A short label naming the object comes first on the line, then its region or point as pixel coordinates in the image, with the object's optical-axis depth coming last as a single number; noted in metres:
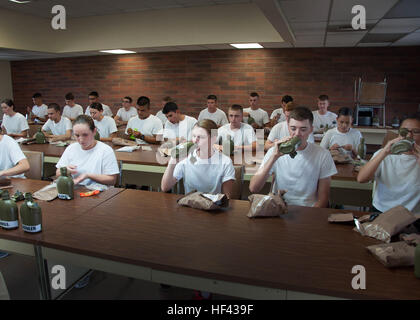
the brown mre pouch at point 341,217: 1.76
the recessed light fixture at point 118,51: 7.18
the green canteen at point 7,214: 1.74
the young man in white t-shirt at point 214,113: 6.08
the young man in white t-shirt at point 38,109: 7.83
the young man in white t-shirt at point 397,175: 2.13
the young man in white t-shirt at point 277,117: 6.27
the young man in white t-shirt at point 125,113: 7.26
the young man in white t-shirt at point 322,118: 5.66
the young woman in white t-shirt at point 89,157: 2.67
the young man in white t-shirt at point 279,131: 4.15
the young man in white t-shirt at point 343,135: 3.91
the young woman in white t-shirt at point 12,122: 5.42
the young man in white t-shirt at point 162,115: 6.72
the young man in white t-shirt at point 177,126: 4.72
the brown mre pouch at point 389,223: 1.54
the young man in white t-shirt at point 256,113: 6.46
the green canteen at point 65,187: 2.18
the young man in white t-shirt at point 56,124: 5.05
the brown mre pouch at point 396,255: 1.33
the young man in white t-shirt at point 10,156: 2.83
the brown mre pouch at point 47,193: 2.19
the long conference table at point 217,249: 1.27
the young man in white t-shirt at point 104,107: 7.15
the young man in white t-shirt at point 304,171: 2.30
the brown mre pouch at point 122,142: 4.32
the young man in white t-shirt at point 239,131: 4.24
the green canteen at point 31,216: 1.68
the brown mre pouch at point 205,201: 1.96
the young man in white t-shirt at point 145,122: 5.15
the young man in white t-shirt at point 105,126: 5.18
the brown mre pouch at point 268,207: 1.87
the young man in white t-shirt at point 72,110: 7.76
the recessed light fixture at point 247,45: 6.23
